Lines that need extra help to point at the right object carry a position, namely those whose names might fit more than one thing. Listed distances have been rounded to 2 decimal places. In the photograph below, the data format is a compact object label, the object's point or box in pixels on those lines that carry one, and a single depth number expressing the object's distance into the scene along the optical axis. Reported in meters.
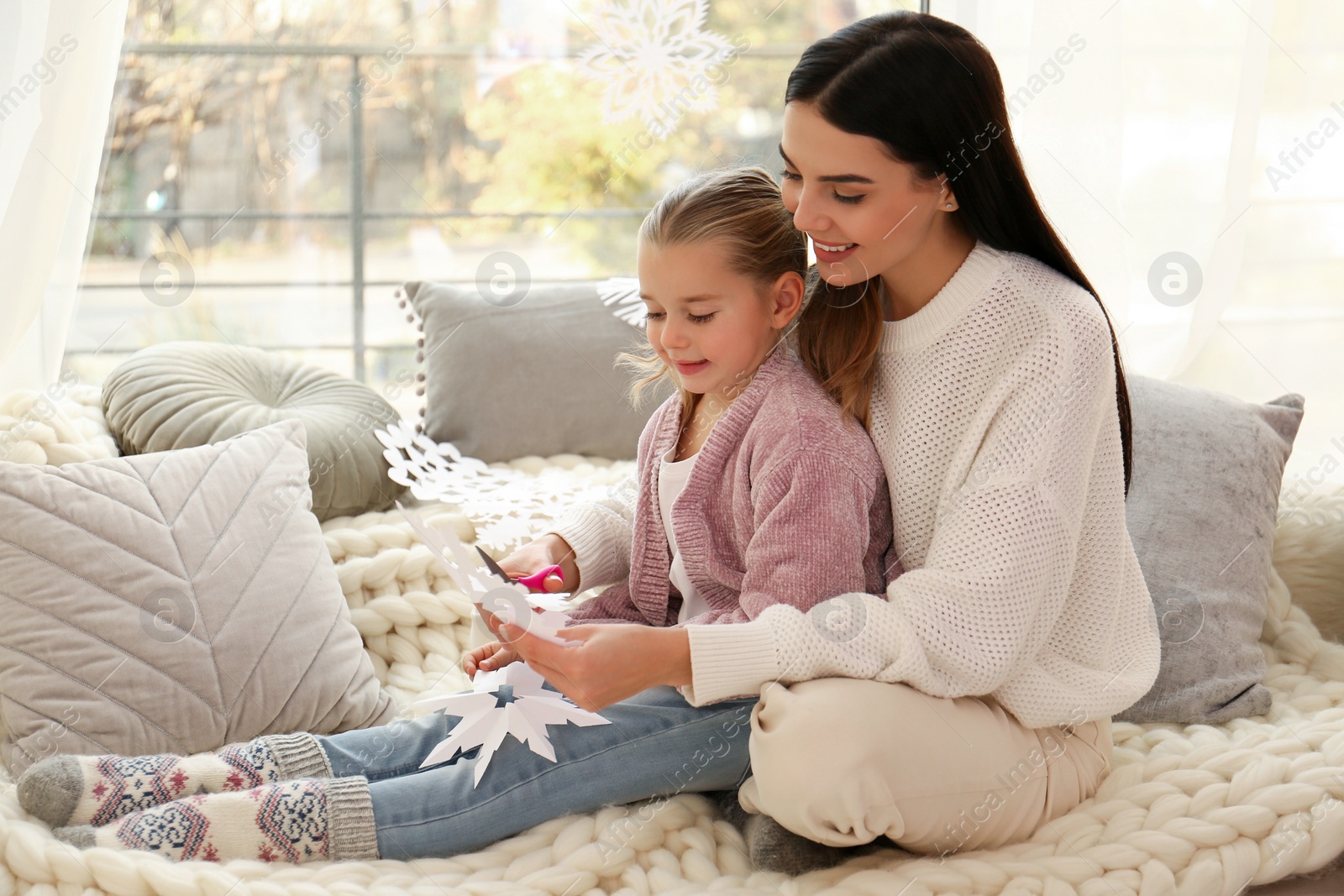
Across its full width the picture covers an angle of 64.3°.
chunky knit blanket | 0.94
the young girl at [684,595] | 1.01
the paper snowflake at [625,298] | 1.81
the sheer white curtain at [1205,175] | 1.63
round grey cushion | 1.49
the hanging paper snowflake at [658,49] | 2.46
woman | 0.94
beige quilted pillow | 1.17
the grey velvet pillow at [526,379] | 1.74
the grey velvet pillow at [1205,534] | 1.30
